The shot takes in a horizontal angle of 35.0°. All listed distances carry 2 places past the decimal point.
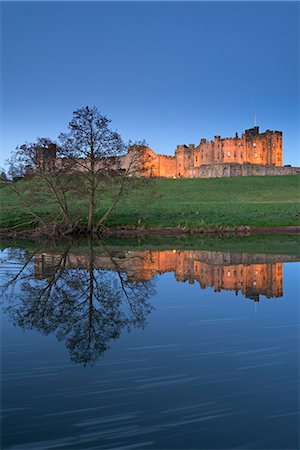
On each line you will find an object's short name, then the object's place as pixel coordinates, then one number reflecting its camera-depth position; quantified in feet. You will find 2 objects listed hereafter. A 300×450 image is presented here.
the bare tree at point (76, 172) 102.01
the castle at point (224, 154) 398.62
